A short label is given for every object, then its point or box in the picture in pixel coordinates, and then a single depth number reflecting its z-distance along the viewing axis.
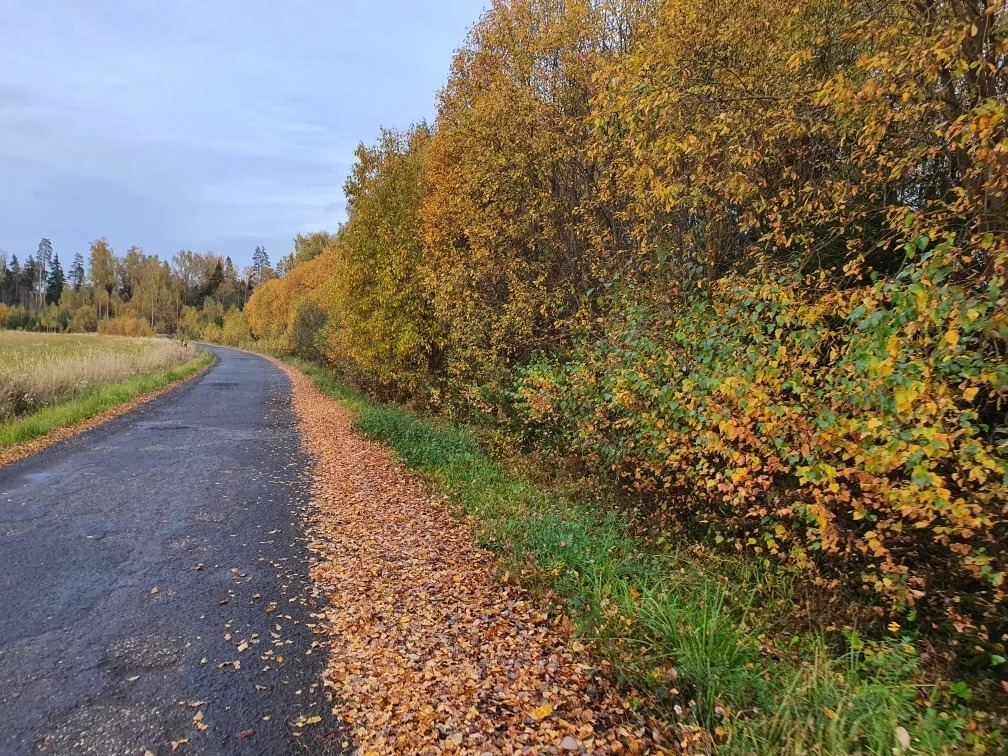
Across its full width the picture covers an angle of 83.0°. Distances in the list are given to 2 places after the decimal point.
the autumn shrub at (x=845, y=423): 3.28
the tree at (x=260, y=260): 124.28
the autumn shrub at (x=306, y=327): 35.16
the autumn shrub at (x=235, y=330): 73.94
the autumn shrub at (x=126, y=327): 84.38
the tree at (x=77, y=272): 113.19
